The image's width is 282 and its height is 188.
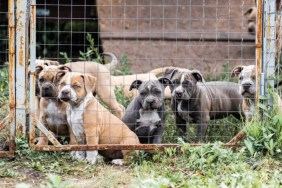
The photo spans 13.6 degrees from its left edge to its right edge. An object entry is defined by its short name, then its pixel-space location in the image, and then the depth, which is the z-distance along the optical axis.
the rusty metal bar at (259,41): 12.55
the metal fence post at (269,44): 12.57
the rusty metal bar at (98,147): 12.52
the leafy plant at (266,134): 12.16
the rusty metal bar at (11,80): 12.31
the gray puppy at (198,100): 14.82
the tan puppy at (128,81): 17.27
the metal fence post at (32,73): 12.36
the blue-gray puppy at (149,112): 14.09
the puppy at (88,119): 13.15
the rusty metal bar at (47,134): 12.53
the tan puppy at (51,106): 13.97
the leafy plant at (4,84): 17.15
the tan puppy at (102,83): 16.01
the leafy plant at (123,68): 18.91
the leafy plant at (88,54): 16.10
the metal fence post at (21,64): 12.40
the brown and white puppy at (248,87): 14.53
